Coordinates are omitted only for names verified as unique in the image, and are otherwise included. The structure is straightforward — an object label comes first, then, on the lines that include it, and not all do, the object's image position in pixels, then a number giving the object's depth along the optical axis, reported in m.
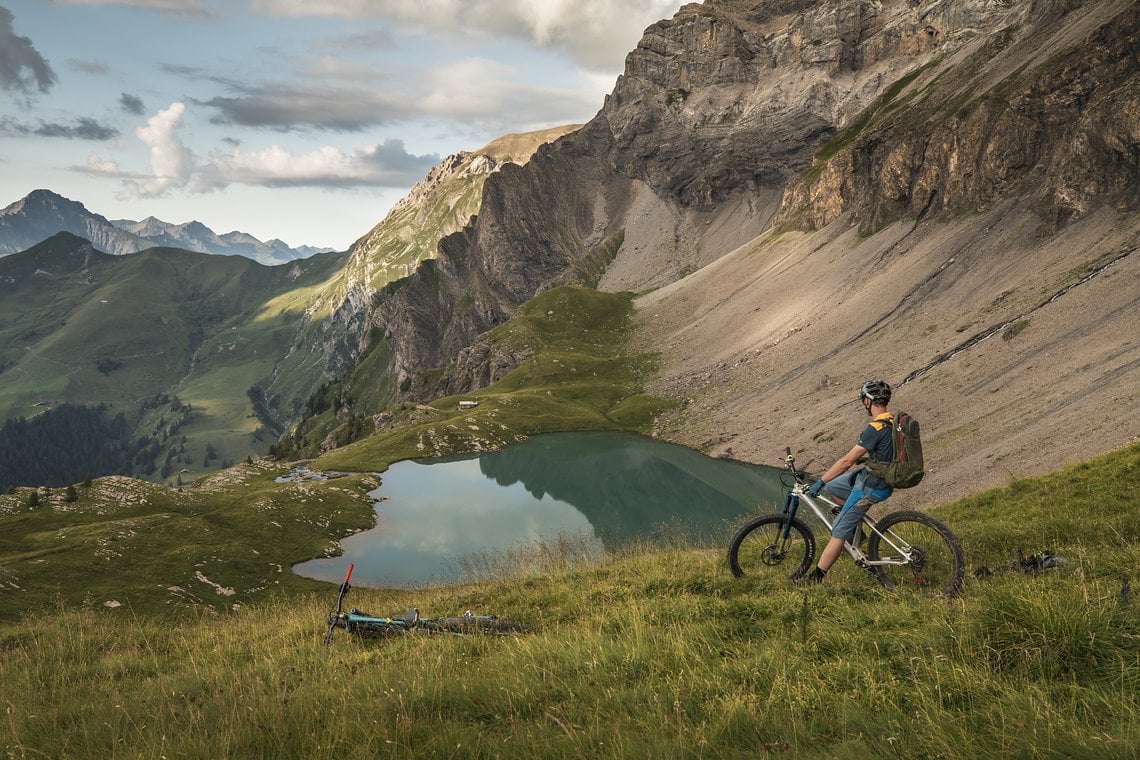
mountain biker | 12.08
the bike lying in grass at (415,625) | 10.91
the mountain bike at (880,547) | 11.55
